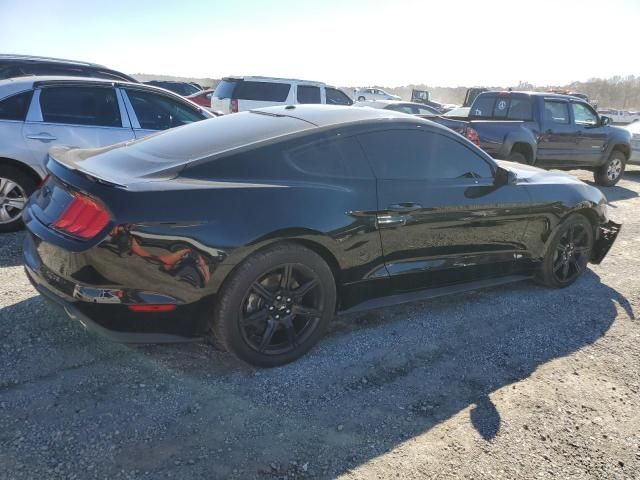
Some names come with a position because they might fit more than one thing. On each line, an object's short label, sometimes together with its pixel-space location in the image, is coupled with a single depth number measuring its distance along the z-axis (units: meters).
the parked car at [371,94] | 34.57
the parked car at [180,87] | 21.87
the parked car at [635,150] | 11.80
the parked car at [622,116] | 34.53
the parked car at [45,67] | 7.40
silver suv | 4.97
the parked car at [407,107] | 16.63
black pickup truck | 8.54
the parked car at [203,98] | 16.81
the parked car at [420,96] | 34.44
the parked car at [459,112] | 11.91
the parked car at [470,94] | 20.57
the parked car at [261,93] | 12.65
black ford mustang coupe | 2.61
